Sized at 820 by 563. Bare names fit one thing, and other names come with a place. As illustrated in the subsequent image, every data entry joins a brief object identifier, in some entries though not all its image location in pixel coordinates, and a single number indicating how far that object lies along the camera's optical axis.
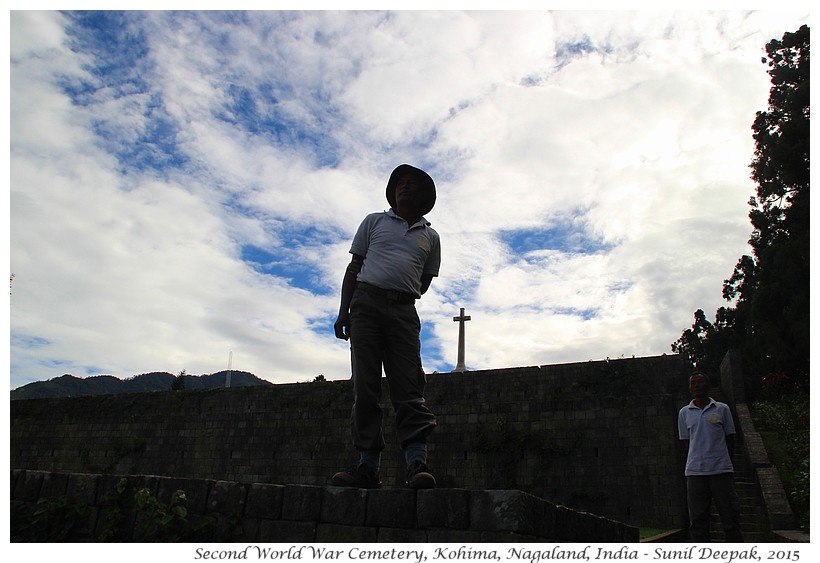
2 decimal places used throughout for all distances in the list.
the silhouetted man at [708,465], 5.57
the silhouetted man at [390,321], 3.97
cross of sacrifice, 21.95
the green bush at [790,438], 7.73
